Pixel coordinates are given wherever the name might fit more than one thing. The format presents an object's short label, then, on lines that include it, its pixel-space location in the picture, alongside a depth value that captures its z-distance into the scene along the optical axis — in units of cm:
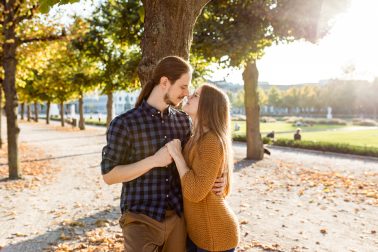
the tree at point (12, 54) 1185
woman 272
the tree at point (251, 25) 1205
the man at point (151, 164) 278
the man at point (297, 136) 2335
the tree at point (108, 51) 1794
